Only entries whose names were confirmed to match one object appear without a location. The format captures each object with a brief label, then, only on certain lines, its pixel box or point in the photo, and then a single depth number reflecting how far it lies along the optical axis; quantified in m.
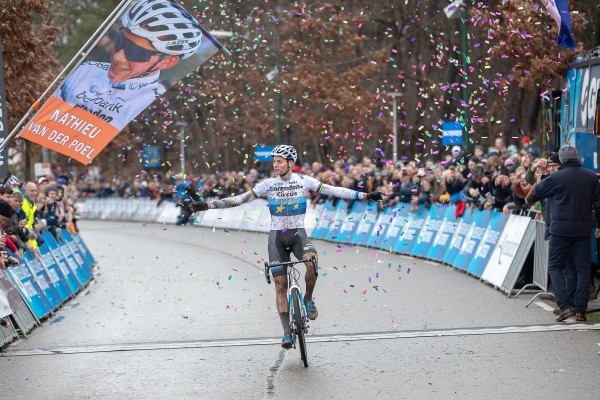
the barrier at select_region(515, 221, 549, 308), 15.21
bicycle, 10.66
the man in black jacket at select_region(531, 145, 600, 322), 13.06
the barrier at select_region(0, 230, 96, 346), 13.62
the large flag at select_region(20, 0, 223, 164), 12.09
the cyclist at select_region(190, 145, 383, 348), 11.62
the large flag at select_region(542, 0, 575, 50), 16.50
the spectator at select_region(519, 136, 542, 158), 19.73
